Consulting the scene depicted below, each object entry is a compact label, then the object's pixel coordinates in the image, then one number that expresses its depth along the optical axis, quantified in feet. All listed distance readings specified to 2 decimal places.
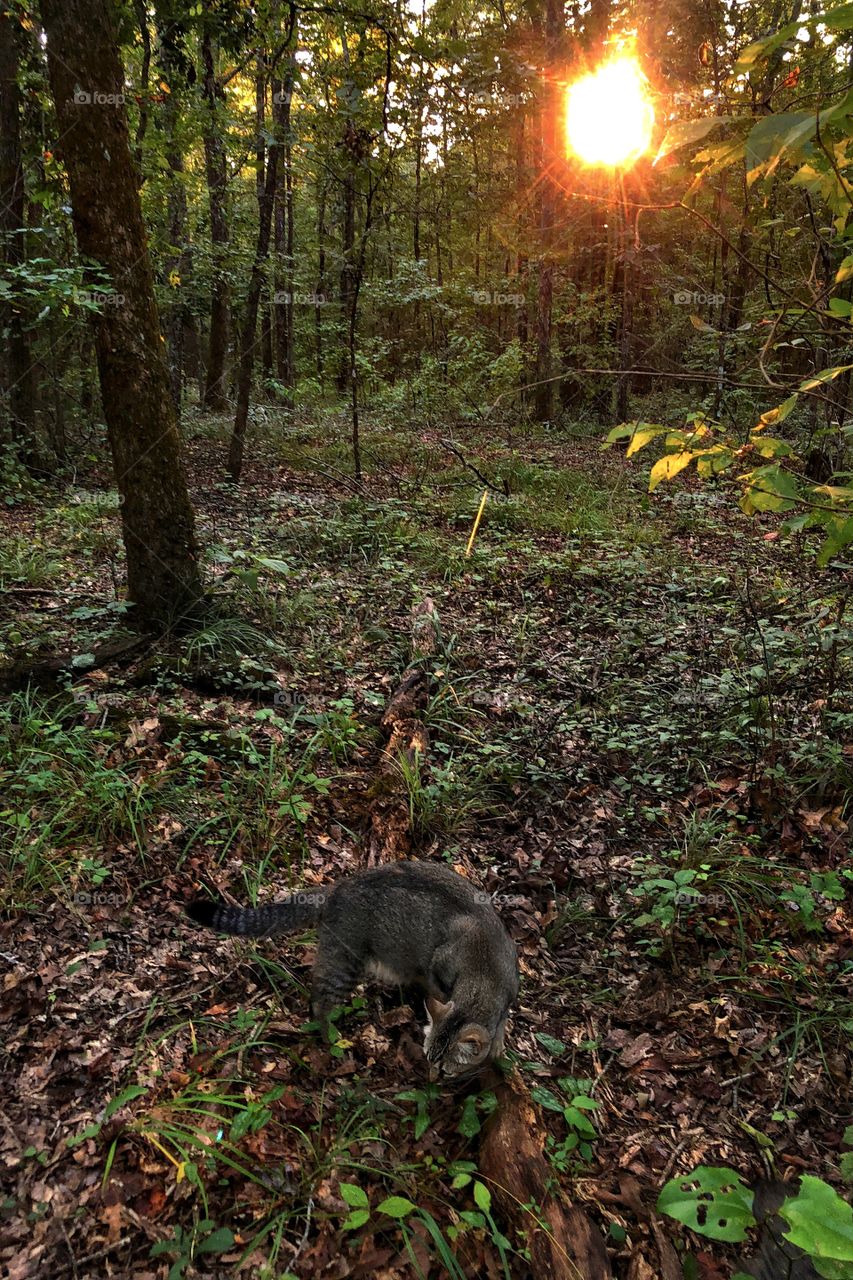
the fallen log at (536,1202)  8.56
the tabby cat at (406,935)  10.70
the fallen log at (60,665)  17.93
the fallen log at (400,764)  15.65
